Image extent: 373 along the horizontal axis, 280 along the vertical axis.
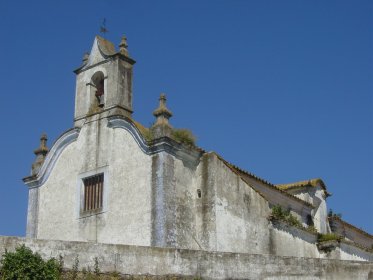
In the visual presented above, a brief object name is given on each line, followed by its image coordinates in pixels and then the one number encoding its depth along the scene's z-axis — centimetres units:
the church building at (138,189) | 2662
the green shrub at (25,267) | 1633
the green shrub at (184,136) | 2723
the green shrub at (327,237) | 3159
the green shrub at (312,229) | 3170
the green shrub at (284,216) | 2949
